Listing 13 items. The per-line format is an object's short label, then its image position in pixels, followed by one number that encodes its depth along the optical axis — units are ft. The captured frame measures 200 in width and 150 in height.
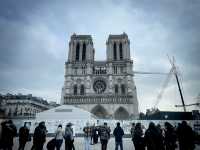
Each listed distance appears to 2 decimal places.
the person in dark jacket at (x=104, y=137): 31.55
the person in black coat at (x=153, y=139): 25.32
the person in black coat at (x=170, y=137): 31.40
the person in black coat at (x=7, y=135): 27.40
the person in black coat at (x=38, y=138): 28.89
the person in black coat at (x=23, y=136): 31.35
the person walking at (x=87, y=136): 33.32
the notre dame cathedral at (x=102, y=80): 157.48
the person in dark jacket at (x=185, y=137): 25.83
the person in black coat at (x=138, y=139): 27.09
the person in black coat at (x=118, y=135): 31.91
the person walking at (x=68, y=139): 31.27
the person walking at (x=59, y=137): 30.55
